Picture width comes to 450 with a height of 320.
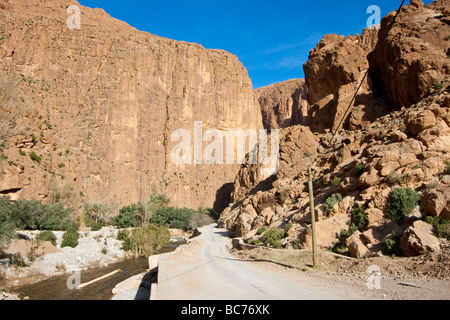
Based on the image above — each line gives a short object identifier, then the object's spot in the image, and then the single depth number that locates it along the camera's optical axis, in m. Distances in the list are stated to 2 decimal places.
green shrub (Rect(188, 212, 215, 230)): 70.81
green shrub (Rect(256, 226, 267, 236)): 27.89
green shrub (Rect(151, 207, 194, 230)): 70.00
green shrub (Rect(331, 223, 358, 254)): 16.39
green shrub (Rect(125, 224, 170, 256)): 36.66
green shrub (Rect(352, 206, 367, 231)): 16.65
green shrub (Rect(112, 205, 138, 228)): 59.97
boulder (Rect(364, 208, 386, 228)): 15.93
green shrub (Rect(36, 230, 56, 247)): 32.13
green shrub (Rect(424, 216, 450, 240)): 12.30
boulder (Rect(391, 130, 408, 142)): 20.17
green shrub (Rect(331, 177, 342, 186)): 22.69
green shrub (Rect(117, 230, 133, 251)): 37.66
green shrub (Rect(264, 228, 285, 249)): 21.21
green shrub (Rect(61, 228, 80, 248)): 34.47
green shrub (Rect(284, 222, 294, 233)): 22.55
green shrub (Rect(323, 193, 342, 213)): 19.64
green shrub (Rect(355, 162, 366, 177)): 20.65
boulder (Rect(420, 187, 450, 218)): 13.16
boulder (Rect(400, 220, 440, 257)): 11.96
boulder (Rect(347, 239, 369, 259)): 14.34
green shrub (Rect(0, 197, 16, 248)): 22.29
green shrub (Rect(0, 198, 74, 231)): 36.18
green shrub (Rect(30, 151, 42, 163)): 45.69
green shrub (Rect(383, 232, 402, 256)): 13.26
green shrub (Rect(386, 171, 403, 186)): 17.03
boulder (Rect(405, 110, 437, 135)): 19.06
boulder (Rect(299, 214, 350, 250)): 17.53
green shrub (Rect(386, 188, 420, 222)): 14.99
